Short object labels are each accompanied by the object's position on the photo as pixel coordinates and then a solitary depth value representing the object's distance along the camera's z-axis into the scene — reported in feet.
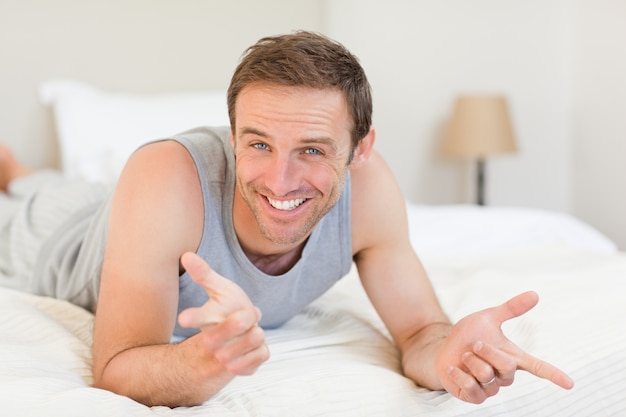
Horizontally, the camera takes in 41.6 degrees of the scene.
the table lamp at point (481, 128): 11.39
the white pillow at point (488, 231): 7.27
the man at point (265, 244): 3.31
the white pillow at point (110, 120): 9.04
